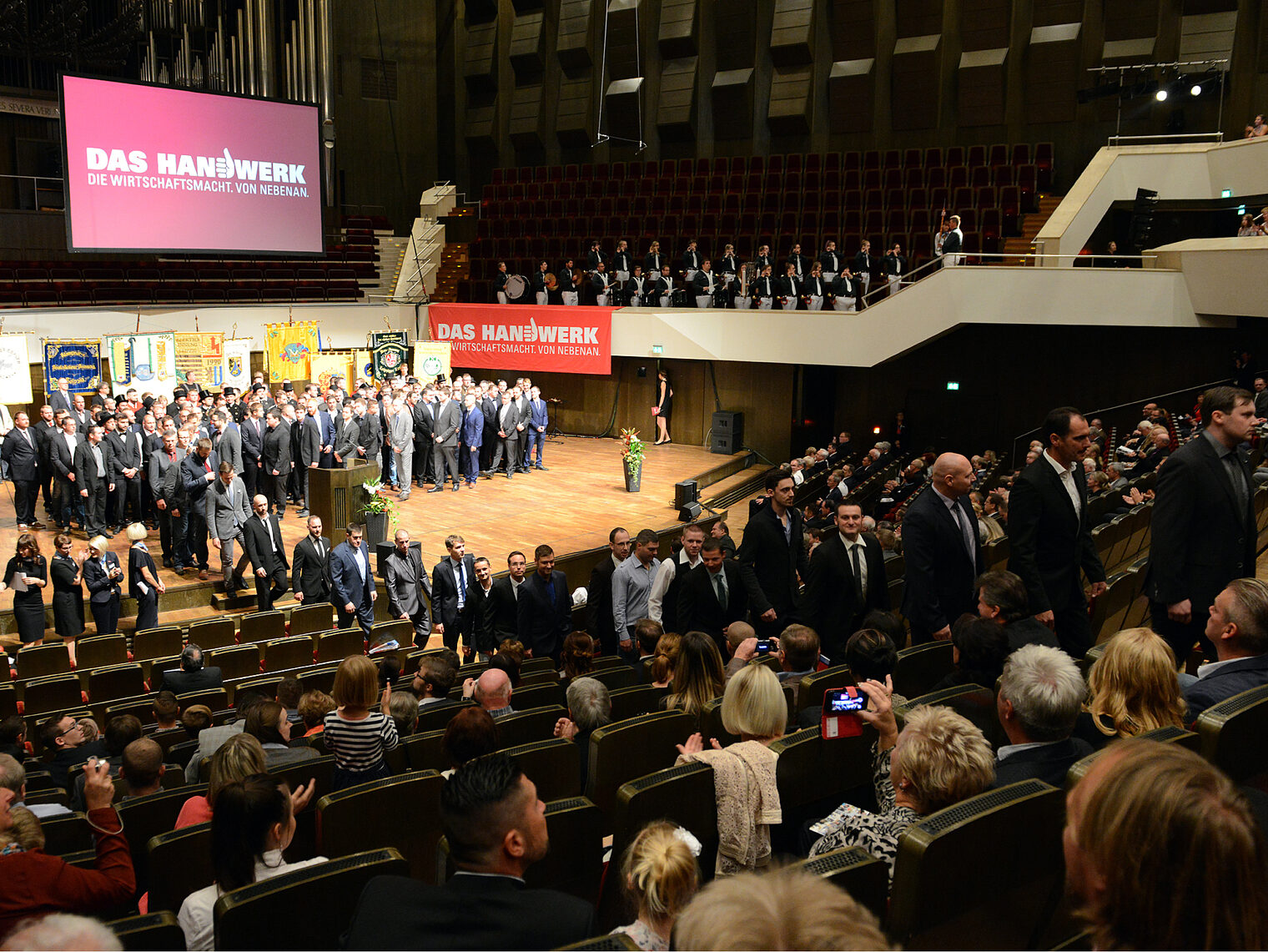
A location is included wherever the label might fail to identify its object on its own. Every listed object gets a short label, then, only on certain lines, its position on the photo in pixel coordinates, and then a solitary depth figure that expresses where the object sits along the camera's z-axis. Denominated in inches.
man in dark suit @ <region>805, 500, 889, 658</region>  179.9
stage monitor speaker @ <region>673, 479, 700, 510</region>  477.7
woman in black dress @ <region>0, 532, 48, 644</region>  295.4
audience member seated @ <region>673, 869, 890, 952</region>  41.8
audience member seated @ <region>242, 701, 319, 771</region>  148.7
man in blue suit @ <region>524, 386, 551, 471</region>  565.6
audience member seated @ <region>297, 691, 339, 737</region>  163.5
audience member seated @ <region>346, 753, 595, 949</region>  62.6
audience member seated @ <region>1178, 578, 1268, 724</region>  103.3
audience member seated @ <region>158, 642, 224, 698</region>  225.8
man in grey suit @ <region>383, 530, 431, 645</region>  305.4
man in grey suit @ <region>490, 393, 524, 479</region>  547.8
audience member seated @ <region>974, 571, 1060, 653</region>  130.3
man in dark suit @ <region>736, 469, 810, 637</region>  199.2
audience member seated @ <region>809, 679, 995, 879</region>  84.5
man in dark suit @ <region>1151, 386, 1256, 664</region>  138.8
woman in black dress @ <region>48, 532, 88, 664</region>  304.0
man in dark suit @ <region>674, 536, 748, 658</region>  202.2
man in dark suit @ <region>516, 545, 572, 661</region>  242.7
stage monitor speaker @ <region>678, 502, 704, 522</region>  417.1
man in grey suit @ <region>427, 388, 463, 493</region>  515.8
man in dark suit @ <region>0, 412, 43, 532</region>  397.4
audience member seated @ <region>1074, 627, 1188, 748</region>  101.0
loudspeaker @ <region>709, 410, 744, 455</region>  637.3
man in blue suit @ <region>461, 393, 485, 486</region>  528.1
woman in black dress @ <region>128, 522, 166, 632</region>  317.7
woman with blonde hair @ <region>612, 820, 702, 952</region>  71.9
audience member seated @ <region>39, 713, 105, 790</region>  177.3
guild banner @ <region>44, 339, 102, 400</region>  464.4
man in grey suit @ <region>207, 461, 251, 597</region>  358.9
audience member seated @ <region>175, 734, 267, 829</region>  111.3
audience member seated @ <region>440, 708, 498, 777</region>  114.0
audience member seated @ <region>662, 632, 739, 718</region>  138.4
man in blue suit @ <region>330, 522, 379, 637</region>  301.9
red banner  634.8
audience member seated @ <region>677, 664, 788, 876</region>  103.1
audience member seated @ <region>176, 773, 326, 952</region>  87.3
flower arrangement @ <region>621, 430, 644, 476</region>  510.6
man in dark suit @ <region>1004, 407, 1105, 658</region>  148.3
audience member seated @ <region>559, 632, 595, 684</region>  177.0
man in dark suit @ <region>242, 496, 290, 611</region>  338.0
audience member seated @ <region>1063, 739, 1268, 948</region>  43.4
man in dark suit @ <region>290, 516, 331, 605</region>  320.2
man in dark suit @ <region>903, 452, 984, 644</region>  156.3
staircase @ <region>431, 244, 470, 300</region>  738.2
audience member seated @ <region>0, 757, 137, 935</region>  87.3
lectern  387.2
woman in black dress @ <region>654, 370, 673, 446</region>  662.5
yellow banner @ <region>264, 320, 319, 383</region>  595.5
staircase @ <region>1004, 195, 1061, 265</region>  548.1
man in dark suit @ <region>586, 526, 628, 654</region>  234.1
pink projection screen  525.7
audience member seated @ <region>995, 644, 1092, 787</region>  91.8
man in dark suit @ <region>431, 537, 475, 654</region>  292.5
